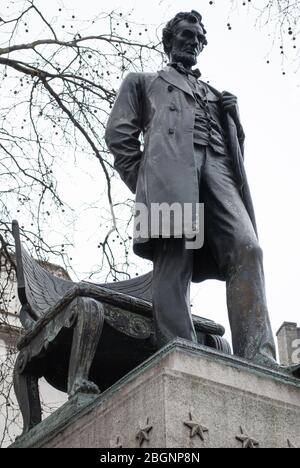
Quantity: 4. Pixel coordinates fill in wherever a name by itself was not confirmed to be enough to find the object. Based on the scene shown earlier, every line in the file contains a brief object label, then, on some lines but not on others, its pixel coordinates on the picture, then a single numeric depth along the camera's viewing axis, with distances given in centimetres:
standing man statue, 513
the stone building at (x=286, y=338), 3120
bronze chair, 521
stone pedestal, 408
